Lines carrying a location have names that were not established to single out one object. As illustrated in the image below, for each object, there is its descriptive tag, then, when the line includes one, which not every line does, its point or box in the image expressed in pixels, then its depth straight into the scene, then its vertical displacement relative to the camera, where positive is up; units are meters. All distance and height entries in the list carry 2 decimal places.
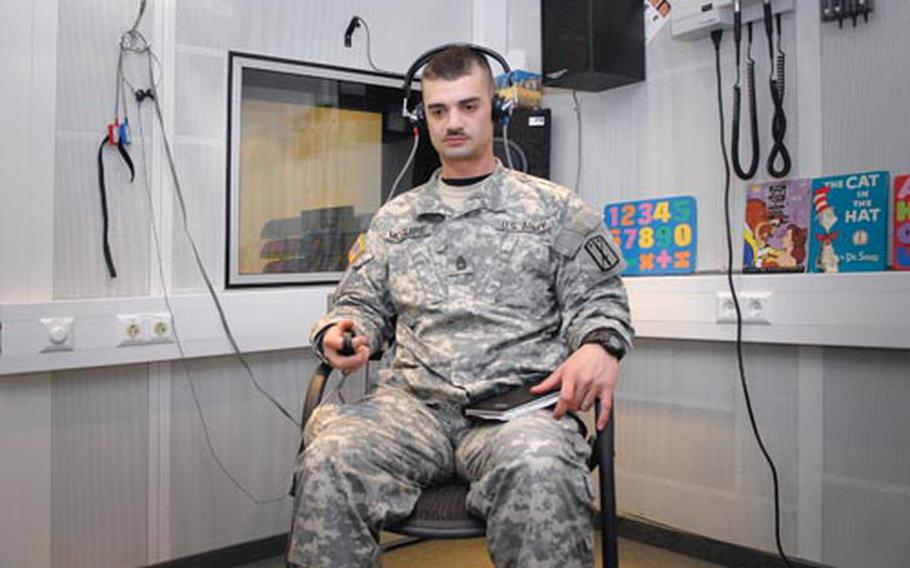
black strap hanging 1.98 +0.17
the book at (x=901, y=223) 1.79 +0.16
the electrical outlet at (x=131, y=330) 1.98 -0.12
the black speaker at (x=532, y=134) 2.57 +0.50
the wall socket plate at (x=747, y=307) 2.01 -0.05
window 2.26 +0.38
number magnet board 2.25 +0.16
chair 1.26 -0.38
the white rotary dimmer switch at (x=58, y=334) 1.86 -0.13
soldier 1.24 -0.12
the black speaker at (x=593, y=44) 2.28 +0.73
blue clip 1.99 +0.38
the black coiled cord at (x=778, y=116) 2.02 +0.45
